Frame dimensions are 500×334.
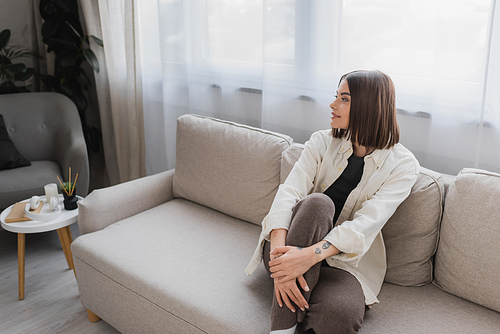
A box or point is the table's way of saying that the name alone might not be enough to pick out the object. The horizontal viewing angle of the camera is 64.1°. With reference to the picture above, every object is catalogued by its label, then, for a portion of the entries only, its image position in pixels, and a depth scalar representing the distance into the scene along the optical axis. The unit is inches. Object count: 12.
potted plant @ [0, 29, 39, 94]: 105.7
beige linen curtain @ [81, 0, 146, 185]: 98.7
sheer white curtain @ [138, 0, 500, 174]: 54.4
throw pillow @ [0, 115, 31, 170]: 93.6
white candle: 74.1
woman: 42.9
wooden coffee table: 68.7
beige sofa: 46.6
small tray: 70.2
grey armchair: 94.0
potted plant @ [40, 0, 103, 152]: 109.1
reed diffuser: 74.8
